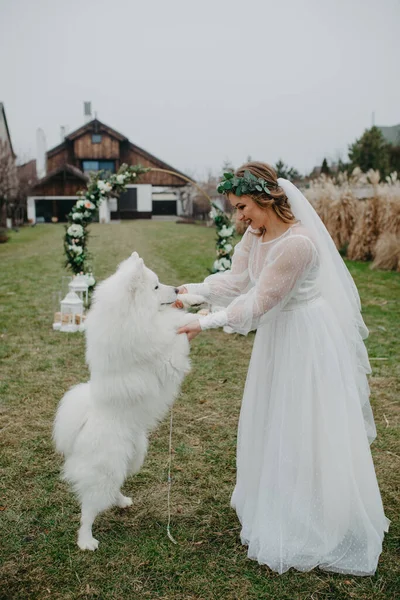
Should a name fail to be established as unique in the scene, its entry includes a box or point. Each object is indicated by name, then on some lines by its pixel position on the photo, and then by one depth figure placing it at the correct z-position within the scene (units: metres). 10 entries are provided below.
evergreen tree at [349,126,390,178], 33.75
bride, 2.69
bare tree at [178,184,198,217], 41.43
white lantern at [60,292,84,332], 7.78
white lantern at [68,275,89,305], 8.42
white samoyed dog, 2.80
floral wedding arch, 8.96
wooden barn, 36.72
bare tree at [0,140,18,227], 25.98
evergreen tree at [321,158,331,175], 32.06
